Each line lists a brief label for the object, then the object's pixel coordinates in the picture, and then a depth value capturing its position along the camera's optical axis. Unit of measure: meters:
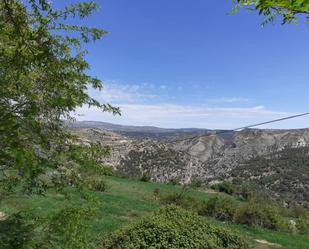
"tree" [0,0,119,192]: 2.38
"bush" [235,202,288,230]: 8.39
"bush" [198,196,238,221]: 8.78
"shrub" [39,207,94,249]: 2.60
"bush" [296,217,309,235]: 8.78
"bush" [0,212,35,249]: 2.36
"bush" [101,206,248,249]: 4.11
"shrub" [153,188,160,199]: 10.99
